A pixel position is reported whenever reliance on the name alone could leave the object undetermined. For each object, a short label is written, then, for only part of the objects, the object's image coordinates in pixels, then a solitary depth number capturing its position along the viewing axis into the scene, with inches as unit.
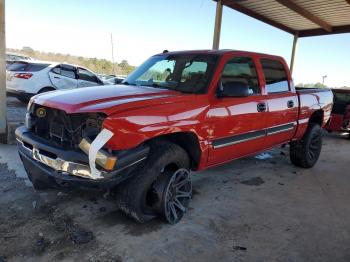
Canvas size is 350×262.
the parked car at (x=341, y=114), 395.2
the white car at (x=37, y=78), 398.0
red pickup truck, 118.5
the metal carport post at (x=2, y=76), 243.0
